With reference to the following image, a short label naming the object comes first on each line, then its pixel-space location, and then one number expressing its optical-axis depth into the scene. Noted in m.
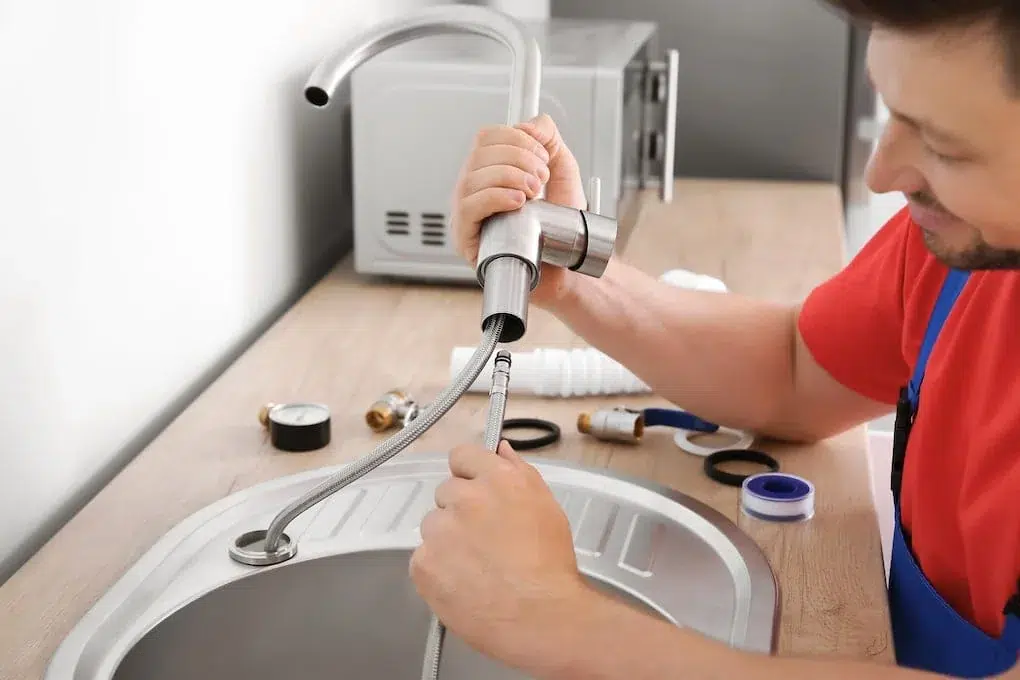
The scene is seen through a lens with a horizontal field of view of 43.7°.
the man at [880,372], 0.73
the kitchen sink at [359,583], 0.91
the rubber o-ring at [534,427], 1.15
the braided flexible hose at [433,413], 0.79
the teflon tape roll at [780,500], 1.02
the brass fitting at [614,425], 1.16
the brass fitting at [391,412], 1.17
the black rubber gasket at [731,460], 1.09
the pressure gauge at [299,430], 1.14
